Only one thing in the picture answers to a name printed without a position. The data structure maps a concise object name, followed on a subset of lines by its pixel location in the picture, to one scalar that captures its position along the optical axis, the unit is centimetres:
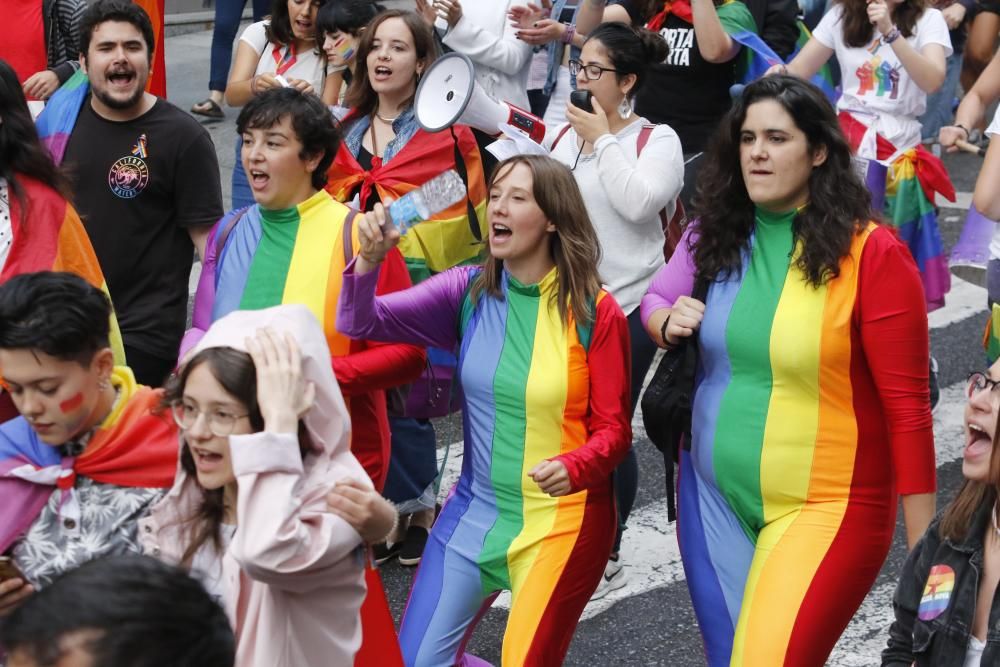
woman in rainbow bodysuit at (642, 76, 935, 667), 867
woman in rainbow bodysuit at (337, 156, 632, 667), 920
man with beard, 1176
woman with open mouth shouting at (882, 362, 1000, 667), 696
